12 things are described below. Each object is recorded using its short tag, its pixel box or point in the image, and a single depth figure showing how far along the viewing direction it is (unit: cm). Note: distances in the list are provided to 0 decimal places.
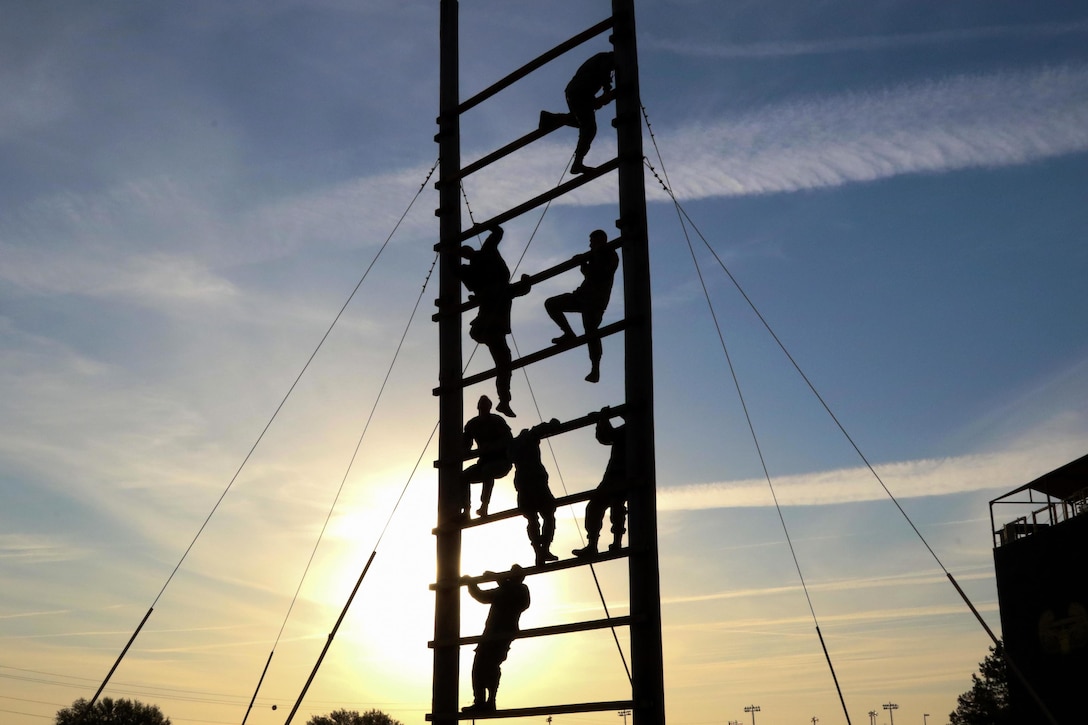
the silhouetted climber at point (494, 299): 1042
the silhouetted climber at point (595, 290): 948
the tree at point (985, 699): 7119
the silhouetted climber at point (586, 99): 988
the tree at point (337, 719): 8819
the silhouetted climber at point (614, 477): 879
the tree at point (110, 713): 7491
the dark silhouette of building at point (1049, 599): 2170
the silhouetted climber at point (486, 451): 1020
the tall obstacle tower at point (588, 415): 827
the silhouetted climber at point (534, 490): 947
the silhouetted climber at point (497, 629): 967
